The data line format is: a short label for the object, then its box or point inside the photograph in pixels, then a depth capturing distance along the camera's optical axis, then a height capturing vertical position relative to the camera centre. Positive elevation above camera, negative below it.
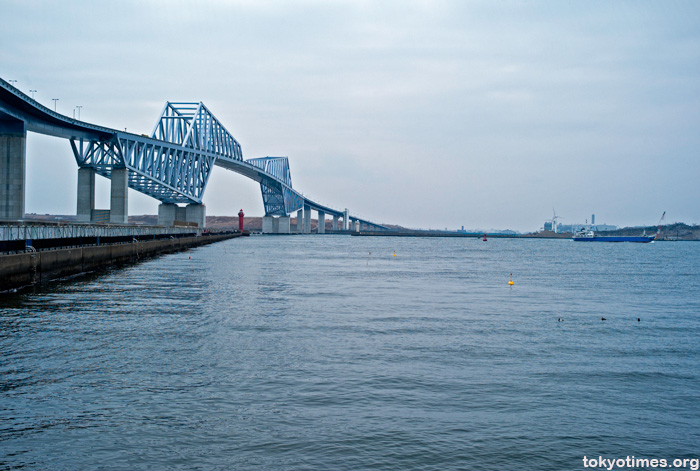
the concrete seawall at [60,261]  28.12 -2.11
